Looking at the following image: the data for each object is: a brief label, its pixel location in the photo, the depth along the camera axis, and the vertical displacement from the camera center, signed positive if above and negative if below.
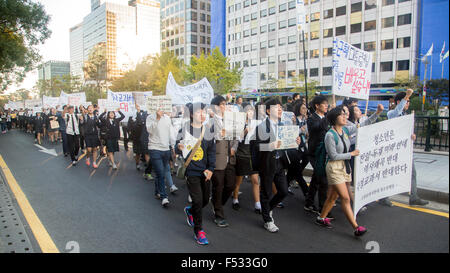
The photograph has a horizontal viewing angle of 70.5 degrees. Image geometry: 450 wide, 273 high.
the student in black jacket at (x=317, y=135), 5.15 -0.44
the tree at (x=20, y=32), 11.39 +3.18
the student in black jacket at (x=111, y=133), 9.45 -0.75
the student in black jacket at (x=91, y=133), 9.88 -0.79
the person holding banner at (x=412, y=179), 5.40 -1.18
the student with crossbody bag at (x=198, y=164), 4.30 -0.77
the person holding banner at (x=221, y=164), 4.89 -0.88
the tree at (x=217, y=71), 38.31 +4.47
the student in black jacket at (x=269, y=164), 4.66 -0.83
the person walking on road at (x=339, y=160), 4.32 -0.71
